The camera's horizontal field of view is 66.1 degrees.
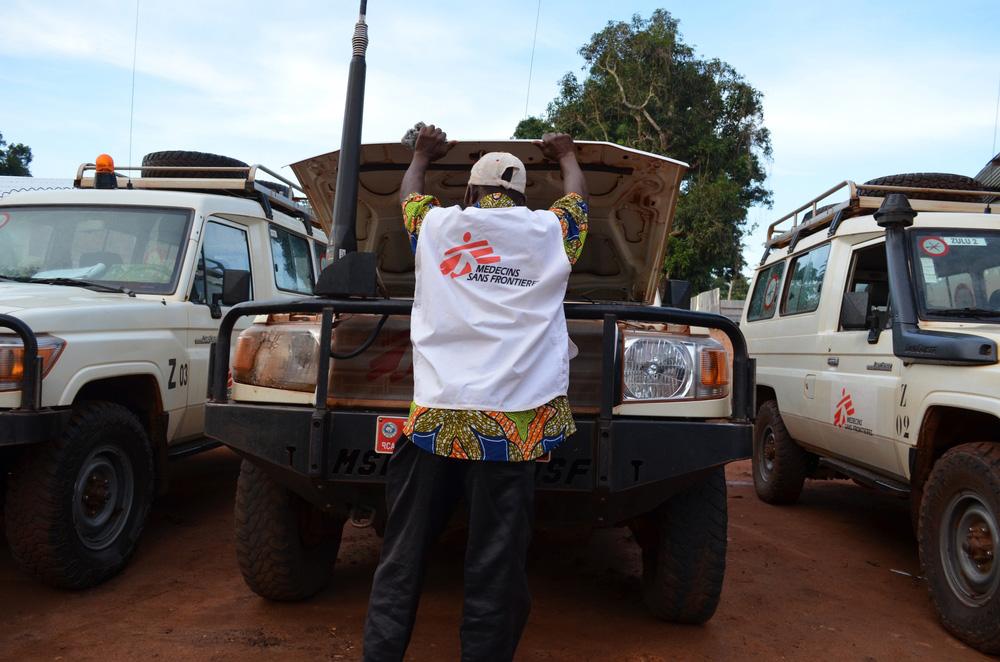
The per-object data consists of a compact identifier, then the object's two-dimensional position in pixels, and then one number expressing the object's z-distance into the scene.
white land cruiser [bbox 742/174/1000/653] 3.41
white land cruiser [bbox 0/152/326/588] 3.42
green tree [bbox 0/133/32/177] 33.62
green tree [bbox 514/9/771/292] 25.42
